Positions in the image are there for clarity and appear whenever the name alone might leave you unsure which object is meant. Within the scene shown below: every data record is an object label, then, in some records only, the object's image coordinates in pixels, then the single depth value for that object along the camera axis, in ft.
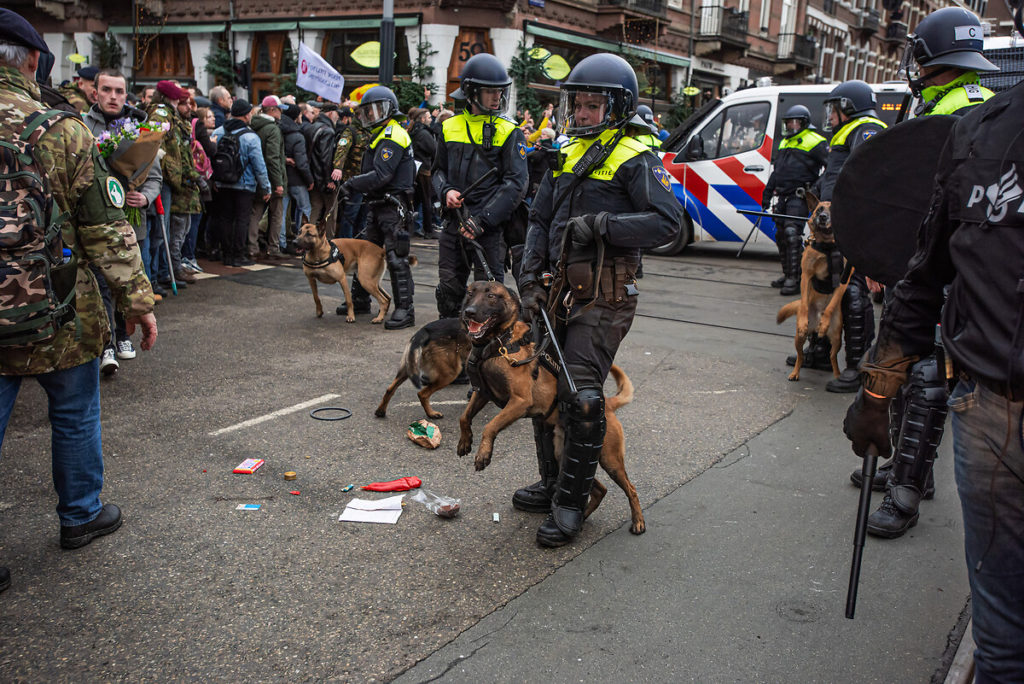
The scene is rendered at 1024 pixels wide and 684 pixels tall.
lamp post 44.96
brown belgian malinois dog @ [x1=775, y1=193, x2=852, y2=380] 20.26
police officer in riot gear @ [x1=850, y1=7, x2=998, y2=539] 12.16
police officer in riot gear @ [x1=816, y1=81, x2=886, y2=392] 20.11
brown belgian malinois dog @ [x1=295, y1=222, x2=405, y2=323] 25.93
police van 39.27
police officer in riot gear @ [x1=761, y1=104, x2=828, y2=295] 32.01
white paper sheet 12.58
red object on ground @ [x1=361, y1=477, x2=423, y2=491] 13.76
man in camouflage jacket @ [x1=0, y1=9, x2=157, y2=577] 9.93
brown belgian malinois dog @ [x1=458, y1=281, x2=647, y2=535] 11.78
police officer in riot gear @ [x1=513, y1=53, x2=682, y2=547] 11.57
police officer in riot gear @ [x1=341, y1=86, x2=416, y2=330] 25.02
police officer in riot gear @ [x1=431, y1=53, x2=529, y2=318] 19.22
